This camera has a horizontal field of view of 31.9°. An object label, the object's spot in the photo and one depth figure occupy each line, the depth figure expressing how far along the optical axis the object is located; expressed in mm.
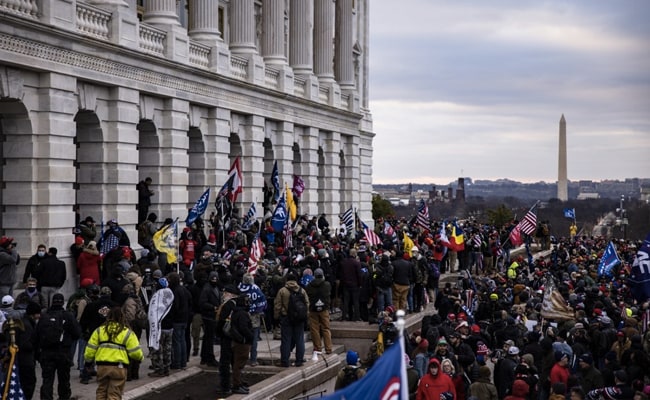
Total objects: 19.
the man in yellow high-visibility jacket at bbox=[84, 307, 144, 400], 16281
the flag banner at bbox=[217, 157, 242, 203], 32406
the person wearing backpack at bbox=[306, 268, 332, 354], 22923
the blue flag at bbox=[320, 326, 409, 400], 9452
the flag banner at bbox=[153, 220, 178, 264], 23547
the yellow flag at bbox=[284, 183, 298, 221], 32331
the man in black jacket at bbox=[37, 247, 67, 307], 21906
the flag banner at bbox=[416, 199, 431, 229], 41594
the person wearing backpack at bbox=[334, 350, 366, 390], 16203
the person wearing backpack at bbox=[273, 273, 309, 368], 21609
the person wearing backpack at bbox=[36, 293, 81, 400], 17281
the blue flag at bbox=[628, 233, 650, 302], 19703
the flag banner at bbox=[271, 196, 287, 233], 31047
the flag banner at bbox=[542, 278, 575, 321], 24156
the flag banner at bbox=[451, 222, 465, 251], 38844
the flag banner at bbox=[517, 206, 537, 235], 41688
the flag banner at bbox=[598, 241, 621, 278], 32469
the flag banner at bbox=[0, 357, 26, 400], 16297
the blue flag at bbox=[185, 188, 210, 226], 27250
